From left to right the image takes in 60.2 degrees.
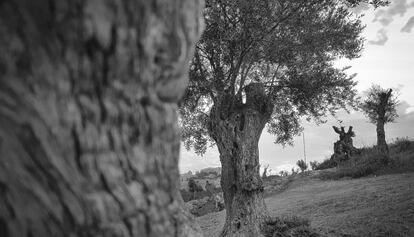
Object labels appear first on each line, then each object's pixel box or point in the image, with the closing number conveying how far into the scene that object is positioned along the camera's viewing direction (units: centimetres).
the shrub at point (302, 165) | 3853
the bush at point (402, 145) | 2908
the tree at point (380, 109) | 2851
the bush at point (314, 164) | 3672
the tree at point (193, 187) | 3384
